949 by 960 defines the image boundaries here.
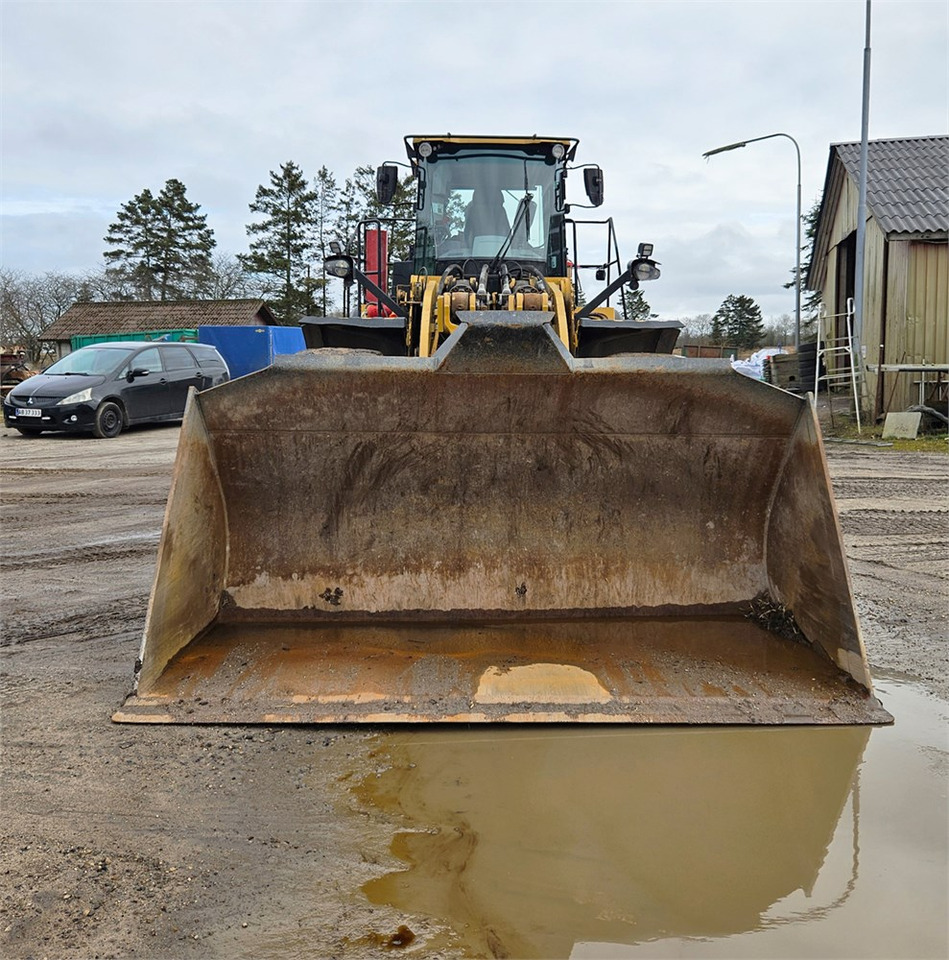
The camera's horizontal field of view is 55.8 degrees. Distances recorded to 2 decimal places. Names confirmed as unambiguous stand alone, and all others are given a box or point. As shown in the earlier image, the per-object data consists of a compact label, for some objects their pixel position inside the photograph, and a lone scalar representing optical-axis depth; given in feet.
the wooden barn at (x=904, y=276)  44.29
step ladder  54.83
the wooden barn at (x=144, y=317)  109.91
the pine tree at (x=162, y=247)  143.23
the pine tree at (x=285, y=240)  132.26
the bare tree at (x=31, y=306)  121.49
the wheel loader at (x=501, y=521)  11.03
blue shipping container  75.05
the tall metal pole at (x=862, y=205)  43.06
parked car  40.78
